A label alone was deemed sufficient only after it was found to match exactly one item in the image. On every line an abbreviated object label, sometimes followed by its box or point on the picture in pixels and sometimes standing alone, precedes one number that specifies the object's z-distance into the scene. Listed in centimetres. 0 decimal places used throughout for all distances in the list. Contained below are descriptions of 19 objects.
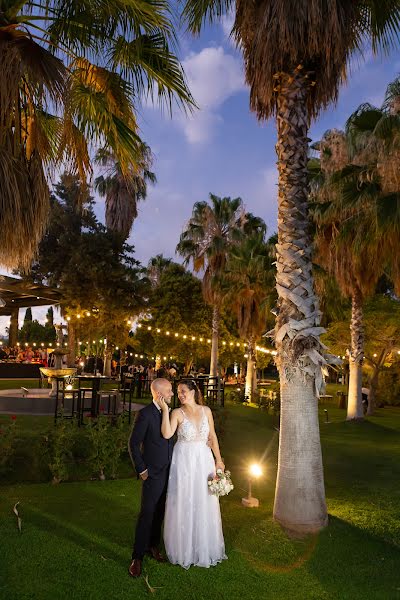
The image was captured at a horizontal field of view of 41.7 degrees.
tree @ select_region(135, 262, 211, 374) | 3703
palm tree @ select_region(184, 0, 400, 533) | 655
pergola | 2786
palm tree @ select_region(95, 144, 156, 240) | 3328
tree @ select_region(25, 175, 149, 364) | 2988
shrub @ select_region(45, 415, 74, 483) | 789
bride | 484
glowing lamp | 736
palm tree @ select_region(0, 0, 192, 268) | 590
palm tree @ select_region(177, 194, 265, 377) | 3075
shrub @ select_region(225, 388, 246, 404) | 2619
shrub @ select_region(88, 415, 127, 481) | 823
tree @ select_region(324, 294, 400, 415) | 2366
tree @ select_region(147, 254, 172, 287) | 5243
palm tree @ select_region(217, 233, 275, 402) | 2784
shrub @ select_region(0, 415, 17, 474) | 801
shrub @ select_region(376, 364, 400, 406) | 2959
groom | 475
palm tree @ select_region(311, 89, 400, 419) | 1229
